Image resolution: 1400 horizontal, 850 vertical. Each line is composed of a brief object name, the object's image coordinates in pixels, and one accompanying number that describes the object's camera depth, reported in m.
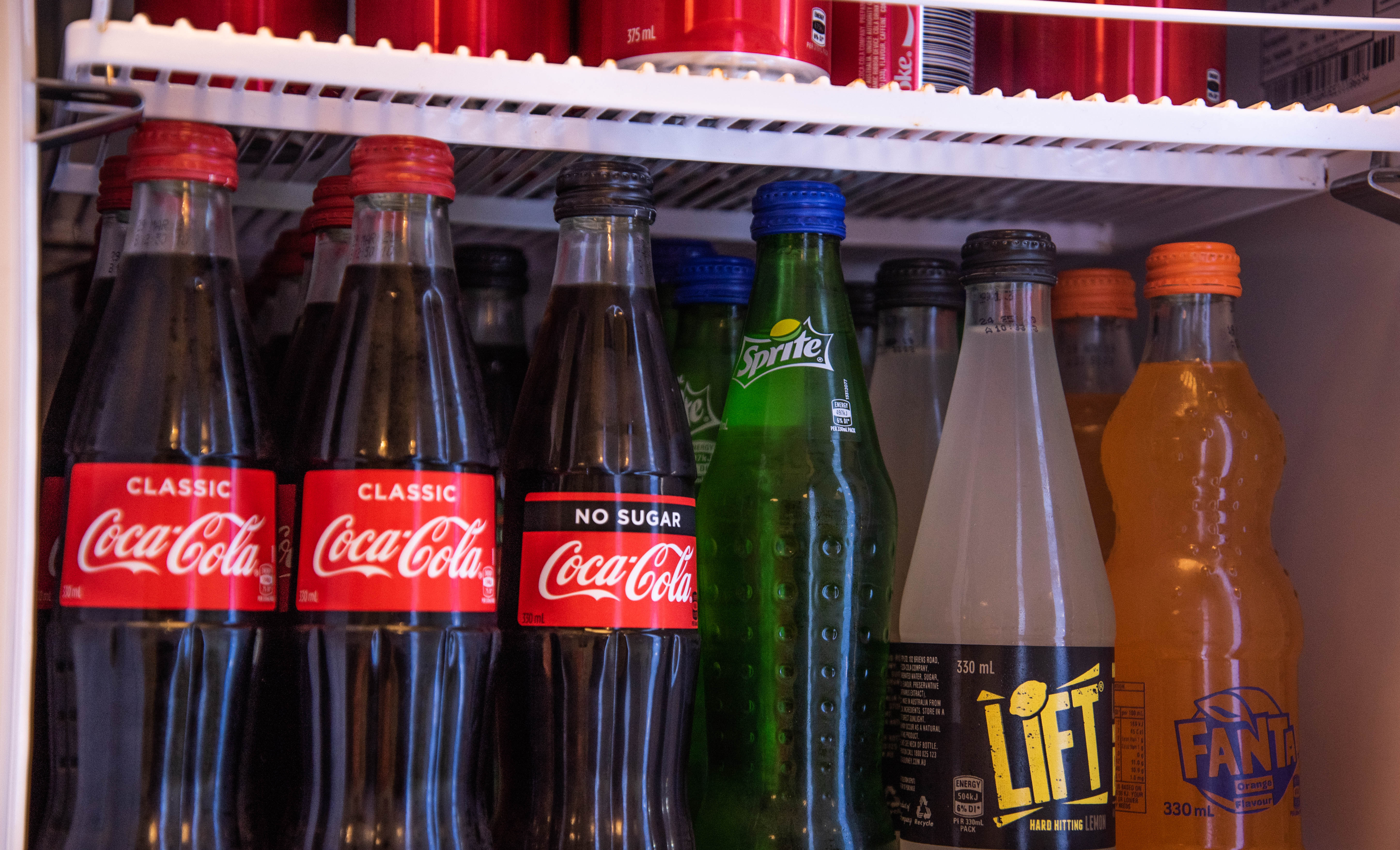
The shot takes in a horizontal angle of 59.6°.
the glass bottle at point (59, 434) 0.79
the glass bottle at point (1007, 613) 0.89
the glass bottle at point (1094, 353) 1.11
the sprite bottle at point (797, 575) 0.91
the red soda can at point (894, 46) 0.91
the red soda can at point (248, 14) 0.81
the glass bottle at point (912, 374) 1.09
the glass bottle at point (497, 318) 1.03
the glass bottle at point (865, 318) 1.19
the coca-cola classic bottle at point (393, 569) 0.76
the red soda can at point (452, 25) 0.83
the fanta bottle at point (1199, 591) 0.95
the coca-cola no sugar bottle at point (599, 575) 0.81
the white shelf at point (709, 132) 0.76
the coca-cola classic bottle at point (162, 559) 0.74
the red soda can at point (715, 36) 0.82
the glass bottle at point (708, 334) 1.05
